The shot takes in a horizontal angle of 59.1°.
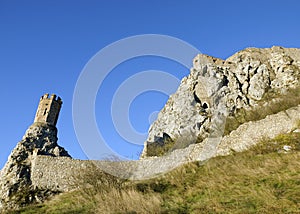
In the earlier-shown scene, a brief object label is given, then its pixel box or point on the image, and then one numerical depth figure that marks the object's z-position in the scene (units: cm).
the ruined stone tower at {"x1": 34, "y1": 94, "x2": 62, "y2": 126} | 3225
